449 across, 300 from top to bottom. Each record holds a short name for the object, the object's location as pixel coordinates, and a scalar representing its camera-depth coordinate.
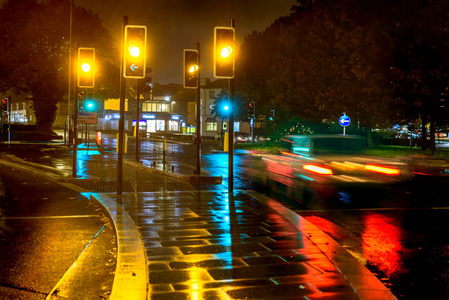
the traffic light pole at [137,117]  21.77
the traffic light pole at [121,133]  11.78
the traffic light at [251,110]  38.97
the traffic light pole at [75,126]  15.63
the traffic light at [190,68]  15.28
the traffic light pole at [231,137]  12.28
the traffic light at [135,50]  11.16
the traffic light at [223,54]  11.76
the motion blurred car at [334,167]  16.03
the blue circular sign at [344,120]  30.14
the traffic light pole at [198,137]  16.02
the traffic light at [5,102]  39.28
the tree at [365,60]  34.09
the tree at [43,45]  46.69
